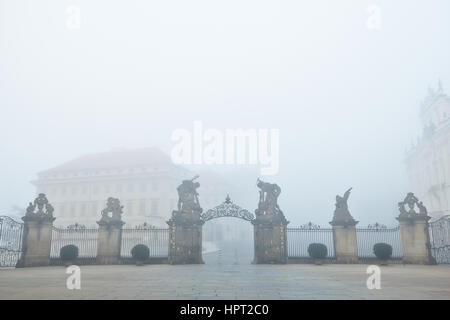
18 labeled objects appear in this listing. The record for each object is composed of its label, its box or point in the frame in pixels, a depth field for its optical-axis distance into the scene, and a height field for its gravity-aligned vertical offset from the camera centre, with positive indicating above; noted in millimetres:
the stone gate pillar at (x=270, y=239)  21984 -232
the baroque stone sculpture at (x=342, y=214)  22516 +1373
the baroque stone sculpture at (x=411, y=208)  22219 +1762
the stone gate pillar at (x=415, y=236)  21641 -21
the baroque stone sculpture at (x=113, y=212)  23062 +1507
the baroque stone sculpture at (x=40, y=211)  21705 +1446
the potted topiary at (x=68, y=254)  21500 -1153
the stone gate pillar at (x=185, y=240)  22250 -310
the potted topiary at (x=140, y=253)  21594 -1101
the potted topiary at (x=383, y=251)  21188 -926
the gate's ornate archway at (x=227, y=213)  23361 +1444
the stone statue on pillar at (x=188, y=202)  23094 +2156
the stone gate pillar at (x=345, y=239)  22219 -220
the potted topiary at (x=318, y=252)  21719 -1007
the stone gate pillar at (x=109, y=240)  22656 -328
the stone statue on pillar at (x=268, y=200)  22906 +2279
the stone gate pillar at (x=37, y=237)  21000 -139
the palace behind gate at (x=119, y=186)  68250 +9932
